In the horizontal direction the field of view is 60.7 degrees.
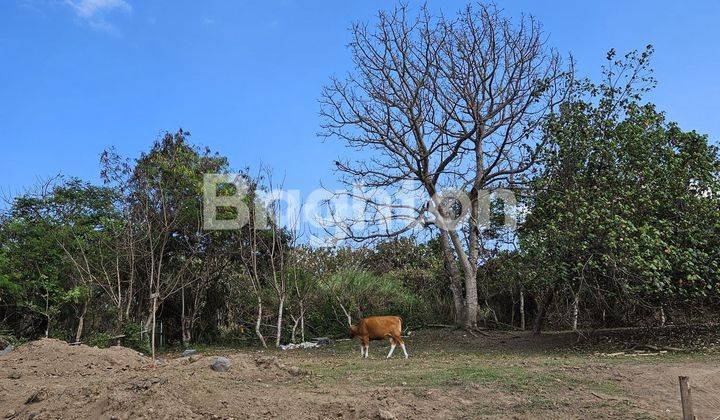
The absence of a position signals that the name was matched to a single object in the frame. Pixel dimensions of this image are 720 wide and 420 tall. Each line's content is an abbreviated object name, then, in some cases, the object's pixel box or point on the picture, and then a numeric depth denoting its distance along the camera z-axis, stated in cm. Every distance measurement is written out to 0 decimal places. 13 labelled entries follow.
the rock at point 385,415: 700
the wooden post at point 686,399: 620
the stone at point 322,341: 1797
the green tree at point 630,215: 1280
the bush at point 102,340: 1614
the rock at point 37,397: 899
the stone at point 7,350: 1346
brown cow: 1298
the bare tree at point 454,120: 1792
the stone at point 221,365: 936
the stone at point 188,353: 1477
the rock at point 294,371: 946
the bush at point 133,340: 1681
